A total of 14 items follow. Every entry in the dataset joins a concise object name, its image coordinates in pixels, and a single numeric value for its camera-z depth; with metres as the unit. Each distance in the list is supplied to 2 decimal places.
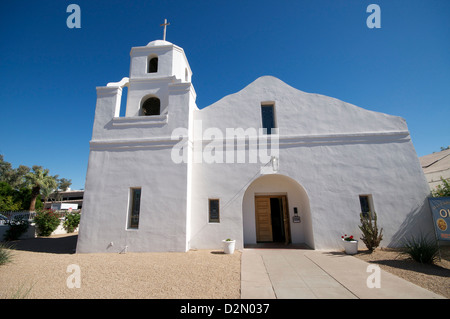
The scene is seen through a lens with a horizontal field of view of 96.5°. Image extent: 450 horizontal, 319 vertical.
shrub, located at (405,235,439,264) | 6.15
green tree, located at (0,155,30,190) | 33.96
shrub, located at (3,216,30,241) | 11.80
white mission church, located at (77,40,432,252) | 8.41
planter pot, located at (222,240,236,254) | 7.88
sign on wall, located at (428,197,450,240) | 6.63
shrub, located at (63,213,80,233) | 16.22
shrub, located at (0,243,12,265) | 6.37
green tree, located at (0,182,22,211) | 20.06
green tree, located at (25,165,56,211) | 19.34
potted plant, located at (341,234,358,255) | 7.51
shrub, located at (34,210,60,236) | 13.63
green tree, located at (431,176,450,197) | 8.43
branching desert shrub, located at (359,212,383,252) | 7.62
